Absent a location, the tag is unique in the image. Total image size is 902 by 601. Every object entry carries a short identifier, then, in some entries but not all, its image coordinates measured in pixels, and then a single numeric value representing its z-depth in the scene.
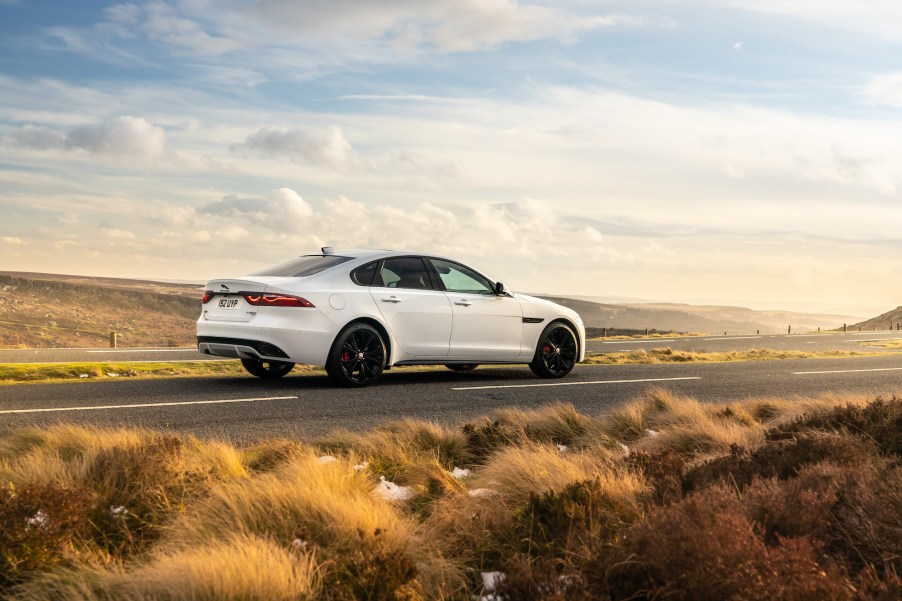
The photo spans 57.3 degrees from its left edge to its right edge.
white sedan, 9.77
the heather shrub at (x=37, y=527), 3.36
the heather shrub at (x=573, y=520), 3.55
